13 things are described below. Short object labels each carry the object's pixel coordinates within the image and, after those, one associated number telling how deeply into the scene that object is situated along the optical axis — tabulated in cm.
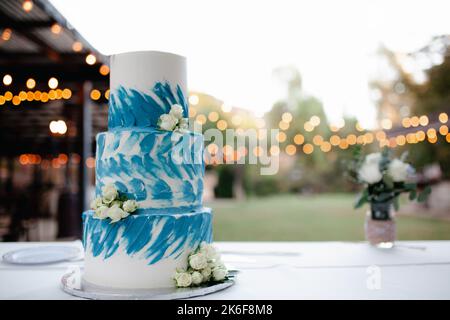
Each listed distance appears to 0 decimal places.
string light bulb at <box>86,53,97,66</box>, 486
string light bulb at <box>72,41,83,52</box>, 467
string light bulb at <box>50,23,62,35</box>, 408
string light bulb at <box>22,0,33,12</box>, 359
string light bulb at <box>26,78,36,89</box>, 527
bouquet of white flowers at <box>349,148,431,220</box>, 247
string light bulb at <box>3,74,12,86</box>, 515
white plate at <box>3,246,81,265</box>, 202
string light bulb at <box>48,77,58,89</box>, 495
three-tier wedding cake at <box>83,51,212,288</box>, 161
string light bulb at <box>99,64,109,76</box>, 499
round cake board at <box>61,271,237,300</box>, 144
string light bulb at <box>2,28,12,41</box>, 442
